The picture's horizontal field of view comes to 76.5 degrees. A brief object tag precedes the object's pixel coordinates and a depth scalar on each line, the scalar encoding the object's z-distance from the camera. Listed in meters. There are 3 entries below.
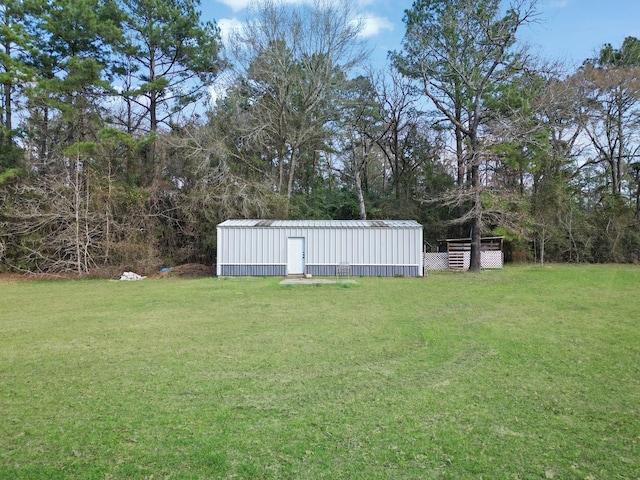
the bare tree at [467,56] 17.00
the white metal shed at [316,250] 16.20
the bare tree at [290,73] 20.81
